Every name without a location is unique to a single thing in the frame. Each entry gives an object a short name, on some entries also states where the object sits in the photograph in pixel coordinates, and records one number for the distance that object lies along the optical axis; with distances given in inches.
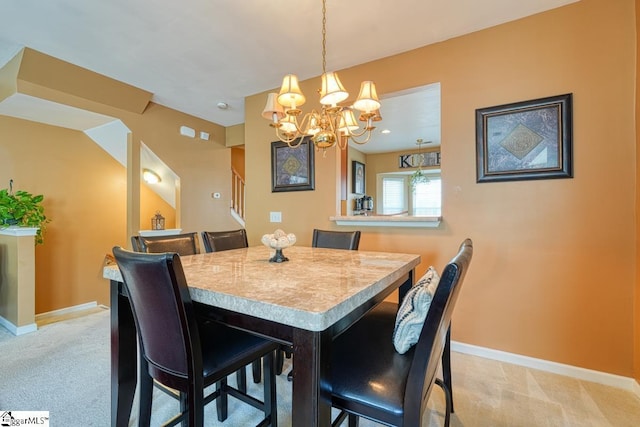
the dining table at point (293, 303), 32.4
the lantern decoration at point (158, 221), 161.2
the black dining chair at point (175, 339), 37.6
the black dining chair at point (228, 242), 76.5
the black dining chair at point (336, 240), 90.3
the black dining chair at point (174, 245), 69.4
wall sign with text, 238.1
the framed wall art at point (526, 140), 79.1
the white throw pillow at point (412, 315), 40.1
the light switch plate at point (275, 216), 133.2
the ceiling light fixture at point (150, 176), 160.7
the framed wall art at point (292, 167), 124.0
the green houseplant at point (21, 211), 110.1
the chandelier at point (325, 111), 63.9
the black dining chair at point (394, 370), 33.8
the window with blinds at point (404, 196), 259.3
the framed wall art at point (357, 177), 238.8
